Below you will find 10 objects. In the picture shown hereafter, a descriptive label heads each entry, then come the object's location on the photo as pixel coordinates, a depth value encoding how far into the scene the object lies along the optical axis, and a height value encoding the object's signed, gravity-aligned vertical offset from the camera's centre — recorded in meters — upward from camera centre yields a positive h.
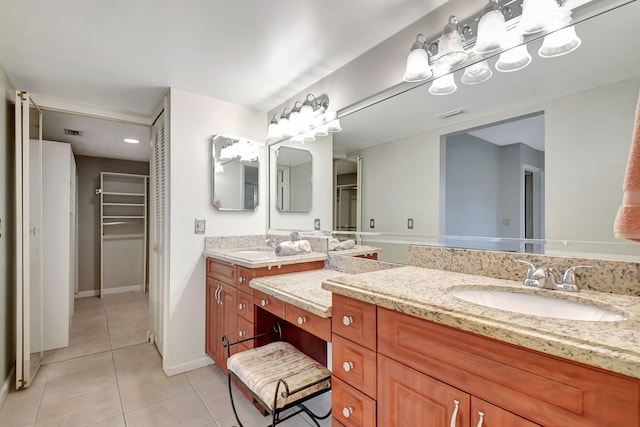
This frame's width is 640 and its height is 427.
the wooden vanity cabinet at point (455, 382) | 0.59 -0.41
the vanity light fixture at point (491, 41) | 1.08 +0.71
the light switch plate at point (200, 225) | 2.39 -0.09
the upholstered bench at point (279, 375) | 1.20 -0.71
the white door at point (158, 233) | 2.44 -0.16
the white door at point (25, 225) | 1.94 -0.06
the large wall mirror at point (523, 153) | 1.02 +0.27
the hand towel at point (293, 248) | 2.09 -0.24
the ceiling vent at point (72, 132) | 3.22 +0.92
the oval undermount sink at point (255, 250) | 2.36 -0.30
